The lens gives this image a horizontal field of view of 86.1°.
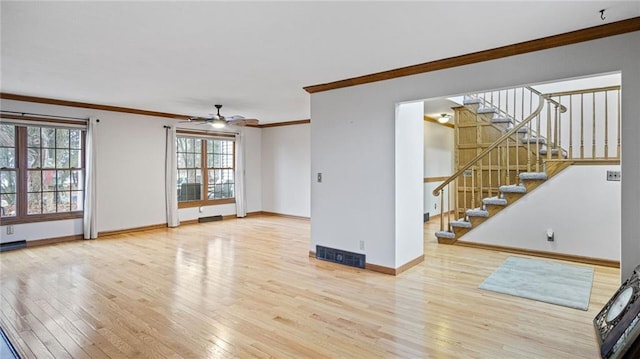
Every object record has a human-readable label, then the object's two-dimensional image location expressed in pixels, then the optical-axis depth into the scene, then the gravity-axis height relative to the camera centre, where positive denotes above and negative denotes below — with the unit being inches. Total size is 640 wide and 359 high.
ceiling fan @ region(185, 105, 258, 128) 228.5 +38.9
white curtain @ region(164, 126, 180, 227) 292.2 +0.3
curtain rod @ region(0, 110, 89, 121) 214.3 +42.4
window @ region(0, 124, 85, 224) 218.8 +4.4
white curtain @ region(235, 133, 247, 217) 349.4 -0.3
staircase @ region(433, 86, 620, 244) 209.0 +25.7
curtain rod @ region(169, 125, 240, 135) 305.0 +44.7
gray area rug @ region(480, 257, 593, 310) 134.8 -46.6
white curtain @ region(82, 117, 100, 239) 243.4 -5.9
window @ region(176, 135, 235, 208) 315.0 +7.8
